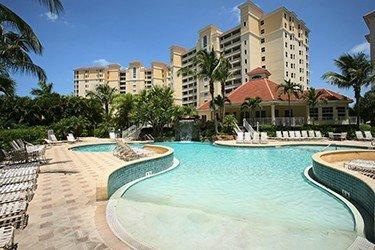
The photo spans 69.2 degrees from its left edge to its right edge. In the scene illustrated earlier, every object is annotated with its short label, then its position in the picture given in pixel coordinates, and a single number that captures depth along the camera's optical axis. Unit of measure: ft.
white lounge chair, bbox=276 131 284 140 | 82.67
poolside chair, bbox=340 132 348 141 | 78.28
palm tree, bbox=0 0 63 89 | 32.09
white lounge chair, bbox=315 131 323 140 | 80.74
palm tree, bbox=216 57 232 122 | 89.41
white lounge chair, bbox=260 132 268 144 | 74.91
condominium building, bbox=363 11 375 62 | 126.08
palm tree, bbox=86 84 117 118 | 136.98
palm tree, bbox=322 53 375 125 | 85.20
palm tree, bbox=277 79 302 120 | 97.91
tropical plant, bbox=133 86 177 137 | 94.63
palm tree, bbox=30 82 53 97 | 133.20
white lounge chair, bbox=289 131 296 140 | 80.60
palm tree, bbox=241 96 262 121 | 97.96
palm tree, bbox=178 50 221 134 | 89.20
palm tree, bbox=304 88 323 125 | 96.17
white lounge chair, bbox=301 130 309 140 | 80.59
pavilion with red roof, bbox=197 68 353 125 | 100.68
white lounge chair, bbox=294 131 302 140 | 80.02
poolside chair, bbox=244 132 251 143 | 75.23
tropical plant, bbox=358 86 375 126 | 95.76
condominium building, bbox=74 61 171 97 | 385.91
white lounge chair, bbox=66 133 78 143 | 84.59
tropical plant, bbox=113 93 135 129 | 115.14
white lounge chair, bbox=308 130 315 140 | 81.66
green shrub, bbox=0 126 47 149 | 65.67
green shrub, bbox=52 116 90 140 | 96.99
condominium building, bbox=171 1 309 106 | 208.54
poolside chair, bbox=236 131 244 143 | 76.28
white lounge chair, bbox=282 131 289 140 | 81.29
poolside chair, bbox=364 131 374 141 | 74.41
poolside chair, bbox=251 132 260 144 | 74.95
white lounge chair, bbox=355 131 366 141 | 76.14
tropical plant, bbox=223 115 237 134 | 91.15
